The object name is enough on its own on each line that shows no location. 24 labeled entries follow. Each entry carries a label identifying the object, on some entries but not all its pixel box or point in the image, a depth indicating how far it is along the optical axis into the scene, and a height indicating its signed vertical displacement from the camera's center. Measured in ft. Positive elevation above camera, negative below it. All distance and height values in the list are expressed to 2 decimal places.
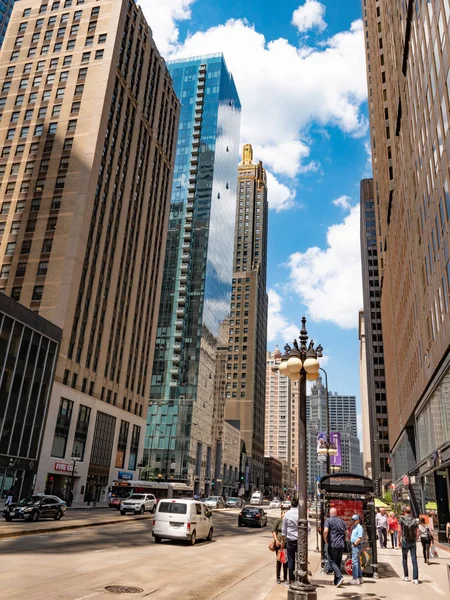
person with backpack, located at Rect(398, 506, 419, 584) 49.70 -3.16
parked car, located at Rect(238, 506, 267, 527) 125.90 -5.88
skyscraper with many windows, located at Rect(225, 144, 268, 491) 545.85 +143.66
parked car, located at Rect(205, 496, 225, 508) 204.44 -4.52
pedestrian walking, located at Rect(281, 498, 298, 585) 42.14 -3.45
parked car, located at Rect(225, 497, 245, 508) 244.83 -5.28
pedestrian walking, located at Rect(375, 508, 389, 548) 88.79 -4.21
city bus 174.52 -1.06
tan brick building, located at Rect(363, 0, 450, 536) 93.04 +60.58
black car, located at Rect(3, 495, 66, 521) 92.17 -5.13
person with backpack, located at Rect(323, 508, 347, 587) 42.19 -3.46
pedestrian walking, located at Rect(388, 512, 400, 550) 95.04 -5.19
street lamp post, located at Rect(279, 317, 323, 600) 32.35 +3.73
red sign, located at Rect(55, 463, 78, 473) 173.99 +4.73
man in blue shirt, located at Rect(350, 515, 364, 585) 44.88 -5.39
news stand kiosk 51.65 -0.58
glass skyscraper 334.65 +152.53
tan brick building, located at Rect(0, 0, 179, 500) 192.95 +110.27
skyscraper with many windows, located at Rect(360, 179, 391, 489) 401.29 +127.68
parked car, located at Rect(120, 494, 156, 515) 134.10 -4.76
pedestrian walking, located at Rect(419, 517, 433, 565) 64.44 -4.43
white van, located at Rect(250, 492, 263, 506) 342.97 -4.04
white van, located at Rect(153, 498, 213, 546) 69.46 -4.28
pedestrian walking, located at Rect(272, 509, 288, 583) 44.10 -4.02
